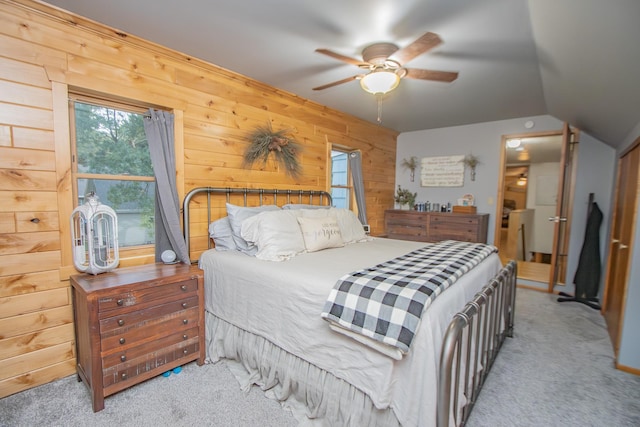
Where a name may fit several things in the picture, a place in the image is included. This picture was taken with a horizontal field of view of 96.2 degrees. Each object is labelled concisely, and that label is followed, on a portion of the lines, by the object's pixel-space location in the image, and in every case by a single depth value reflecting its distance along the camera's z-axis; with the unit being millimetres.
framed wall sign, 4627
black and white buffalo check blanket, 1242
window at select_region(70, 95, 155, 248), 2041
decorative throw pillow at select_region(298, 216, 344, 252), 2459
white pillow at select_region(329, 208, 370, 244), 2930
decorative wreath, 2900
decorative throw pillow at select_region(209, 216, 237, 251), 2465
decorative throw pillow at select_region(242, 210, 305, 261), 2184
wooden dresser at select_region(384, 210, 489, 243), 4109
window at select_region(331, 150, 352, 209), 4164
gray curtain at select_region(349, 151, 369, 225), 4125
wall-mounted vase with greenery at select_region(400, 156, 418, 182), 4992
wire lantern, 1815
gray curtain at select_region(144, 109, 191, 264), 2213
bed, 1244
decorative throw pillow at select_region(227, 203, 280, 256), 2346
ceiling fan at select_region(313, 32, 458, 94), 2054
